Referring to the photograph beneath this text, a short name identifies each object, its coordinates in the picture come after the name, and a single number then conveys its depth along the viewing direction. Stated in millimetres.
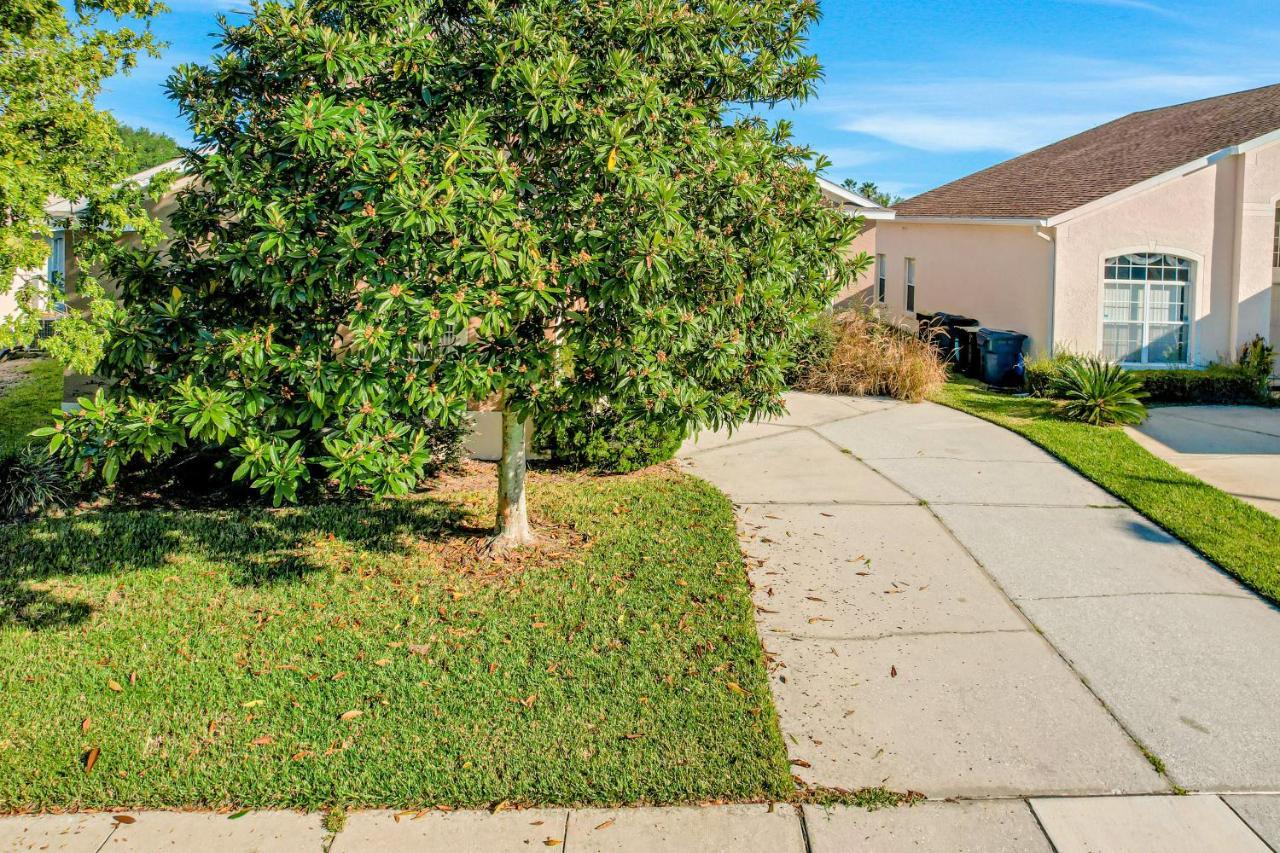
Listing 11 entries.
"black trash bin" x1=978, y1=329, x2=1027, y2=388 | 18094
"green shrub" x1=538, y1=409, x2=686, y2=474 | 10977
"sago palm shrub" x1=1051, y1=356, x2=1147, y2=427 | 14539
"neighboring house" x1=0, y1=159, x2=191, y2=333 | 9250
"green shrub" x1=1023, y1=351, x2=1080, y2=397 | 16328
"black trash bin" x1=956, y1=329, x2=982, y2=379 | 19156
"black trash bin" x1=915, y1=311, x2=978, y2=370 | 19589
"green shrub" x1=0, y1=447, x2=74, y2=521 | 9750
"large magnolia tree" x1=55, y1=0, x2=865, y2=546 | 5727
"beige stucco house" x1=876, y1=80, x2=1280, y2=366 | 17422
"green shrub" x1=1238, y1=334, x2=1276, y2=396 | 16703
